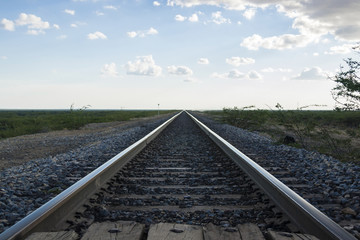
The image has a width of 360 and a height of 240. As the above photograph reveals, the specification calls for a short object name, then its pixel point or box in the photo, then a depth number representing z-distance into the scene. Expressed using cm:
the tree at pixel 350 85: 750
